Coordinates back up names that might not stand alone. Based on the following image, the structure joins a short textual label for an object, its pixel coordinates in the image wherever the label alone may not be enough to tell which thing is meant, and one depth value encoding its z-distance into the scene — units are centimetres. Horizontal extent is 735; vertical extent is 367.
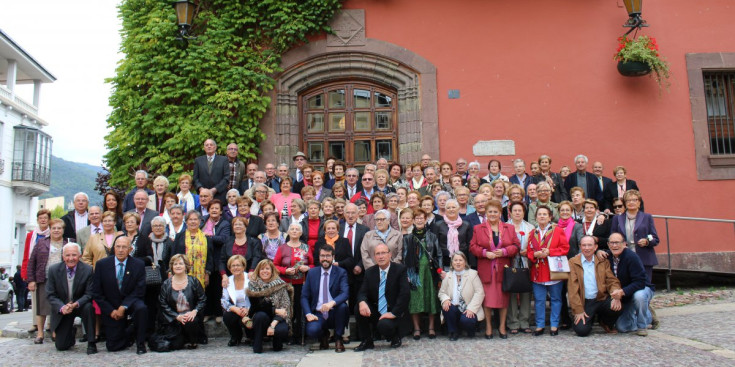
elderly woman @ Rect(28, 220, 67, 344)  686
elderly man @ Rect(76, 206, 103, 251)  710
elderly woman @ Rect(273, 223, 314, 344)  664
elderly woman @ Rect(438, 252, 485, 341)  637
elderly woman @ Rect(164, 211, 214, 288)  685
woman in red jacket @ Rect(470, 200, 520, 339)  646
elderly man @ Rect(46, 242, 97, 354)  638
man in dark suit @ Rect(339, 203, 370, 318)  671
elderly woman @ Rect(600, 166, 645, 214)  870
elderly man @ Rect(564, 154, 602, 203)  898
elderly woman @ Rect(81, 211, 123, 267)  689
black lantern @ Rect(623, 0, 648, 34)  977
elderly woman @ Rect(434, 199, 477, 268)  672
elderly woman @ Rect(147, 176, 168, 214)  787
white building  2684
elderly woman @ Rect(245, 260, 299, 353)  616
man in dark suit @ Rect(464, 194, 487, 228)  710
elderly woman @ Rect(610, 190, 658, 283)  696
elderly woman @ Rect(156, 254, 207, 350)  636
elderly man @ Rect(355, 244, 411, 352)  608
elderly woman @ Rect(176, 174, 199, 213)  795
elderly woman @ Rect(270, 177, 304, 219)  794
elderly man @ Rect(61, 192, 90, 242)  729
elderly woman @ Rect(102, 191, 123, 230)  740
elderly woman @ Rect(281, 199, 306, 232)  732
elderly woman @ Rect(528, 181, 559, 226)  745
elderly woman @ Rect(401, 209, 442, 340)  652
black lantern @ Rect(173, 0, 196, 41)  980
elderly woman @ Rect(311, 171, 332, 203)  828
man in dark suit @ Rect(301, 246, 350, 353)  620
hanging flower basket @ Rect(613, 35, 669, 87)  1004
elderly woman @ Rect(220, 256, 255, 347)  634
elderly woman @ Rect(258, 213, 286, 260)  686
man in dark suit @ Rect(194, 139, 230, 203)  873
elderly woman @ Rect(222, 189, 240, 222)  763
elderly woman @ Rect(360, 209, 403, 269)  664
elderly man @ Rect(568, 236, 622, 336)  635
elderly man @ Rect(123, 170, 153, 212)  777
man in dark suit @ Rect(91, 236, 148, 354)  640
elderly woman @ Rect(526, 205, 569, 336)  650
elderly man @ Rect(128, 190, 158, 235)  725
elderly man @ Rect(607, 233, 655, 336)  630
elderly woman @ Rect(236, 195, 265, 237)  705
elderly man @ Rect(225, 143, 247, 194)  896
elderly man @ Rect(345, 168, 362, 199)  832
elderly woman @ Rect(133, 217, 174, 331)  675
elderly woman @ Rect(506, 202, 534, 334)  660
